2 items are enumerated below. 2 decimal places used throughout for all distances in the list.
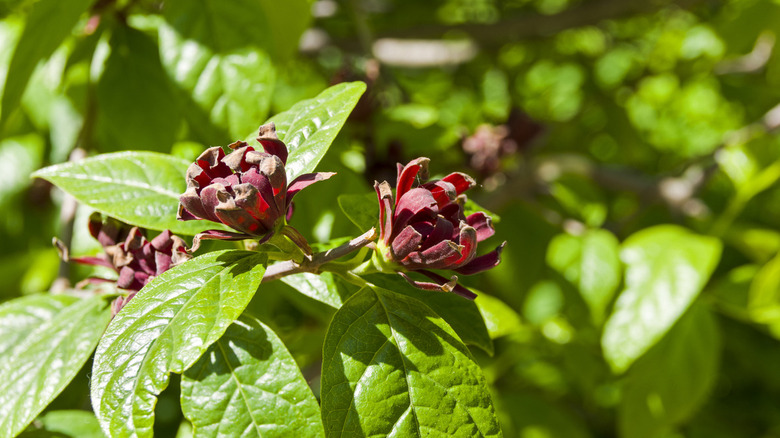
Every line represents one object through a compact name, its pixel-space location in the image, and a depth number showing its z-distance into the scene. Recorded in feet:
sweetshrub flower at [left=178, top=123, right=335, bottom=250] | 2.05
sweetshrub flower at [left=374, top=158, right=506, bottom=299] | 2.07
